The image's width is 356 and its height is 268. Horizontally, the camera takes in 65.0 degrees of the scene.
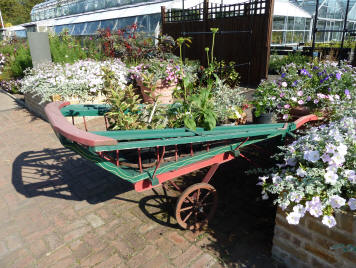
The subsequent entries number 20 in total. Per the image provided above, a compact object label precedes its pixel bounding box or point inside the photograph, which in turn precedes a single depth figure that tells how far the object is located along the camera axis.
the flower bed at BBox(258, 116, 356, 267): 1.74
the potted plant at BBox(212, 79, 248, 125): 2.84
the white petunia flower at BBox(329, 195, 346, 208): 1.68
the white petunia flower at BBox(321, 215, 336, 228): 1.70
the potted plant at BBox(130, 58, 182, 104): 5.48
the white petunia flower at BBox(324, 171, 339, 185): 1.74
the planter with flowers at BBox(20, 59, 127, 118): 5.54
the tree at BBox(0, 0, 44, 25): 35.19
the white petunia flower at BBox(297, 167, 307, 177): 1.87
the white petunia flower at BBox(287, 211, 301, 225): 1.79
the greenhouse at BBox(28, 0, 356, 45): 11.89
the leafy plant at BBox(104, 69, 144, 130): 2.34
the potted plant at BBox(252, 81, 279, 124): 3.10
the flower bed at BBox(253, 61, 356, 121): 2.99
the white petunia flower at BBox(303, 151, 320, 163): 1.87
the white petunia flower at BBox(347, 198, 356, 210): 1.67
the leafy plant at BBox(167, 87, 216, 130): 2.24
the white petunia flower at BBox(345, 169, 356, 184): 1.74
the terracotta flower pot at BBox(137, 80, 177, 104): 5.51
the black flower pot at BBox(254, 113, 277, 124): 3.08
